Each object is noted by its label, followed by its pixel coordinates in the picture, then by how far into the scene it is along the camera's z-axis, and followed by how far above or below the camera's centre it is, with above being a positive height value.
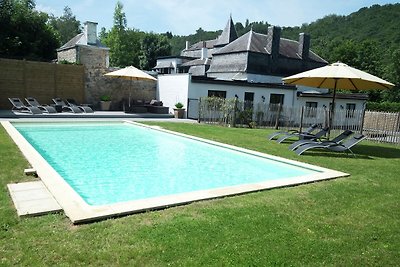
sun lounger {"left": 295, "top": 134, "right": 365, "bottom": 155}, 10.08 -1.23
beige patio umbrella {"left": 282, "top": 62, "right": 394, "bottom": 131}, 10.59 +0.96
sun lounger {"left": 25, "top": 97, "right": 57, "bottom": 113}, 18.02 -0.87
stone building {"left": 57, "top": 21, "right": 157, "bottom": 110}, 22.19 +1.23
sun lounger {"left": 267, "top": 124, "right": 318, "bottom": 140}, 12.85 -1.15
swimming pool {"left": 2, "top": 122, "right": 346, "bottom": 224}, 6.38 -1.78
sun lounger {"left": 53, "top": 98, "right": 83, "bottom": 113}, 18.70 -0.86
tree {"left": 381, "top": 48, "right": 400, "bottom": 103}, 47.47 +5.02
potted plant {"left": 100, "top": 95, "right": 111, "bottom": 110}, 21.94 -0.55
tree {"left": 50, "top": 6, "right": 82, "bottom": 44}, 74.38 +15.18
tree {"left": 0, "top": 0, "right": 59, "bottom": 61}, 30.38 +5.47
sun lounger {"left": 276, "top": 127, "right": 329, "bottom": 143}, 11.91 -1.11
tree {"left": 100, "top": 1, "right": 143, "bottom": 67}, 52.66 +8.72
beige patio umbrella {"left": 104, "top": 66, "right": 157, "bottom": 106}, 19.81 +1.30
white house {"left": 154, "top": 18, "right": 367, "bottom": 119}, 22.83 +3.16
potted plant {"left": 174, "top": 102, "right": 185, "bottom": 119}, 21.78 -0.86
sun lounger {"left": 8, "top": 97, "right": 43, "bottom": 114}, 17.19 -0.96
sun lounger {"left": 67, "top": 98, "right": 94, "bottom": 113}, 19.05 -0.83
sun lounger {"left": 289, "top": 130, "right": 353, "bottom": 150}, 10.56 -1.15
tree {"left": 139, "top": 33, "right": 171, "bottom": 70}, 62.47 +8.81
